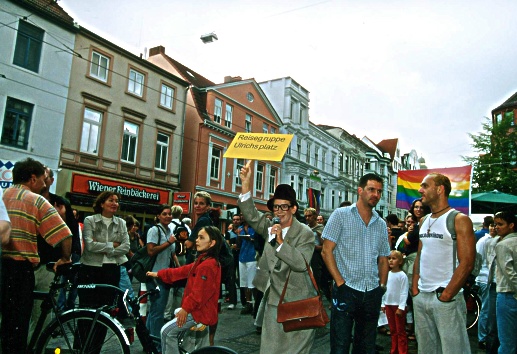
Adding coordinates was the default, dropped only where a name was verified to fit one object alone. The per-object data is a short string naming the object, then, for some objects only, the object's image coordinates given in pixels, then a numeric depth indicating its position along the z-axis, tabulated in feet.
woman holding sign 11.28
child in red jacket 11.98
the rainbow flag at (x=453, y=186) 25.32
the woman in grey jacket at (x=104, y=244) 15.83
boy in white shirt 17.10
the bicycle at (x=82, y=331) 11.98
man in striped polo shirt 10.82
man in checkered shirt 11.87
